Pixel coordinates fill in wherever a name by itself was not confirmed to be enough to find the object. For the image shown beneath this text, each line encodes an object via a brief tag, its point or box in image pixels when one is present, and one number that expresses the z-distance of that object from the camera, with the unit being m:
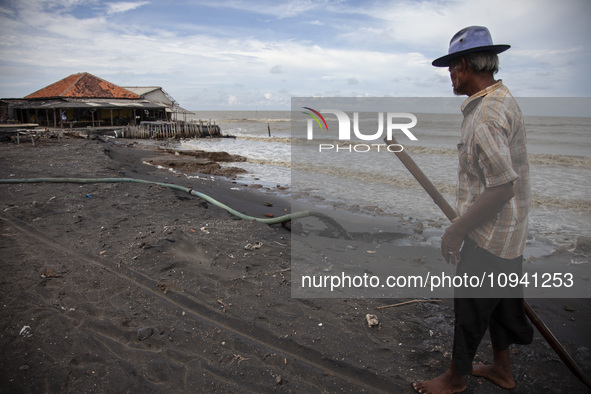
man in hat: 1.89
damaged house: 30.00
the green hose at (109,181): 7.05
